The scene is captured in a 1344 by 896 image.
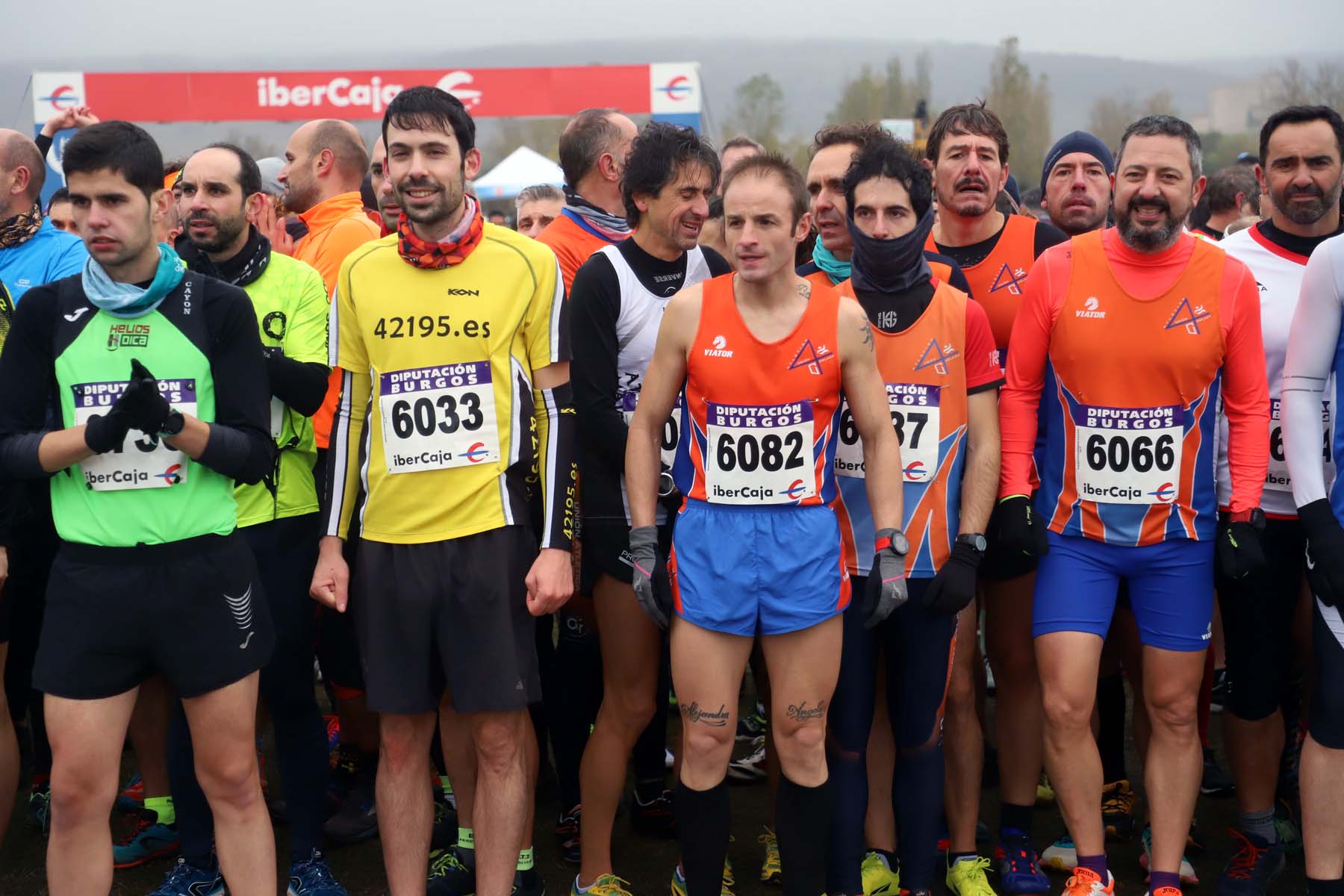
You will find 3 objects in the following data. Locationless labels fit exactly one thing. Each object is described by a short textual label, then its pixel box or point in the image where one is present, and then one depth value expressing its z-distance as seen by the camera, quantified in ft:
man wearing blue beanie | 16.89
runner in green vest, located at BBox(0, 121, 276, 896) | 10.89
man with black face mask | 12.64
